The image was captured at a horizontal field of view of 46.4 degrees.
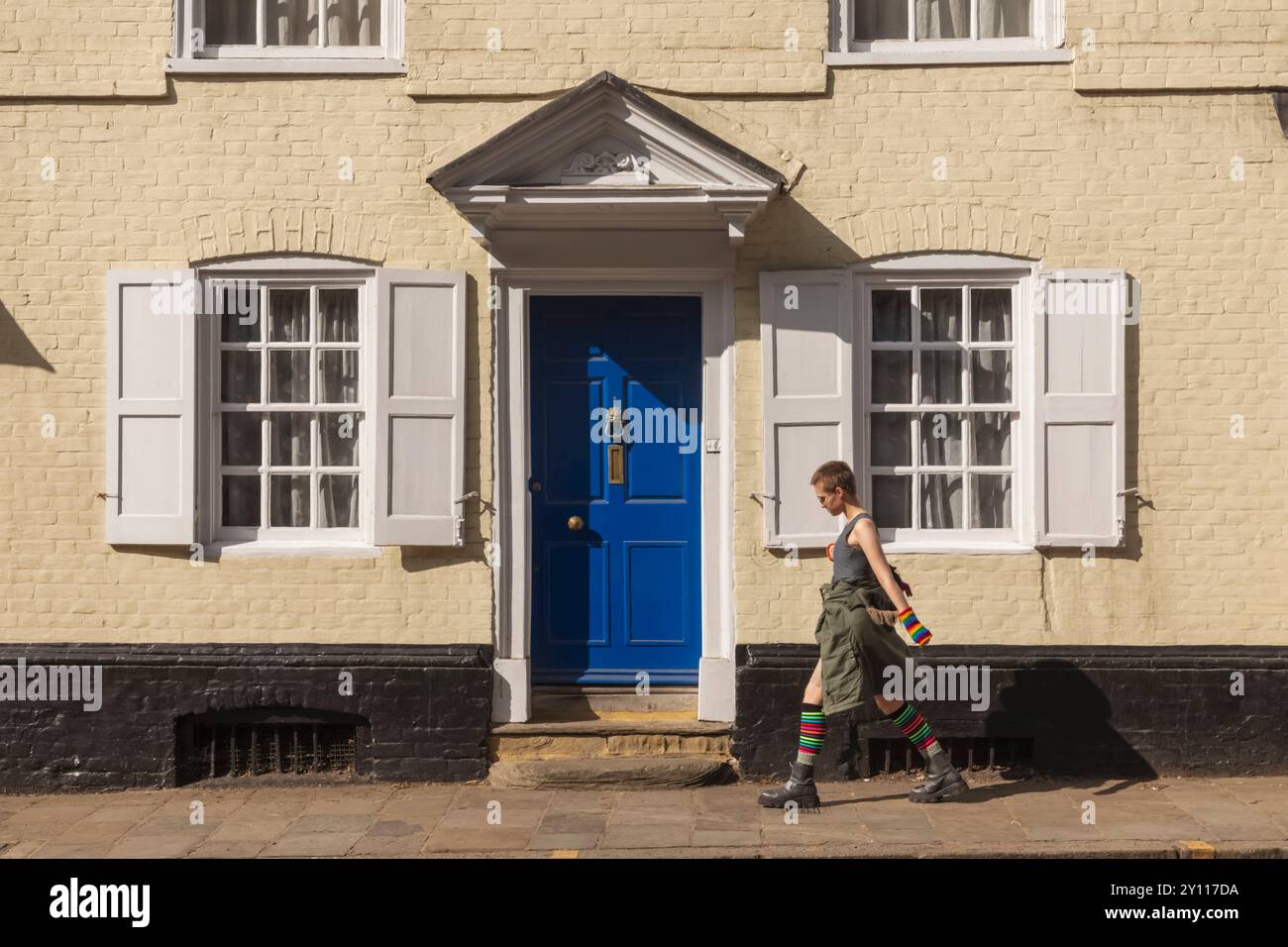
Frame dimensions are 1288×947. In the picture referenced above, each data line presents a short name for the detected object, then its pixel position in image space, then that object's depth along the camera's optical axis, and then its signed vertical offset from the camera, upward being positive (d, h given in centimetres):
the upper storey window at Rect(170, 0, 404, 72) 876 +266
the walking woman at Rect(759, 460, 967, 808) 770 -79
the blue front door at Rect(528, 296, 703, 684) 898 -4
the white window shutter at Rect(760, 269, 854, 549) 861 +58
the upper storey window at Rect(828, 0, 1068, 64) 870 +266
